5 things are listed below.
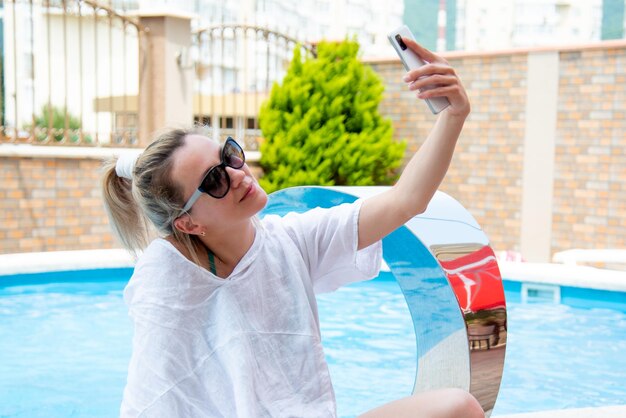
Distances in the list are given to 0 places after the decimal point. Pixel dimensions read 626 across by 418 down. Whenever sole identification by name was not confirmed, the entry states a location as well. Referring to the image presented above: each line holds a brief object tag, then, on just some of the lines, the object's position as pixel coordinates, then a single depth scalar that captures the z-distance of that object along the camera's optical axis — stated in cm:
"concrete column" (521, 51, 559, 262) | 858
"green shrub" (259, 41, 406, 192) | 898
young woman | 172
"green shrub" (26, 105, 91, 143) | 786
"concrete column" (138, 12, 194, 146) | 866
